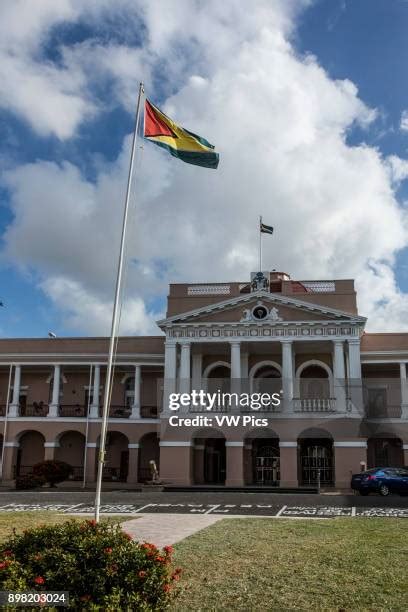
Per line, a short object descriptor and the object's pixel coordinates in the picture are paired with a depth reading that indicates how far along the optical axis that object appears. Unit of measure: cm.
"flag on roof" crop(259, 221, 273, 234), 3566
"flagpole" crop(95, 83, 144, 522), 1324
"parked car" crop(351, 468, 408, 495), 2562
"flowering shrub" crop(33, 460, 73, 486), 3266
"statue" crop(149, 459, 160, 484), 3109
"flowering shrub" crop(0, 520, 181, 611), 627
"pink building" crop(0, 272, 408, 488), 3222
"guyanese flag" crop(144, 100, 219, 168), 1617
